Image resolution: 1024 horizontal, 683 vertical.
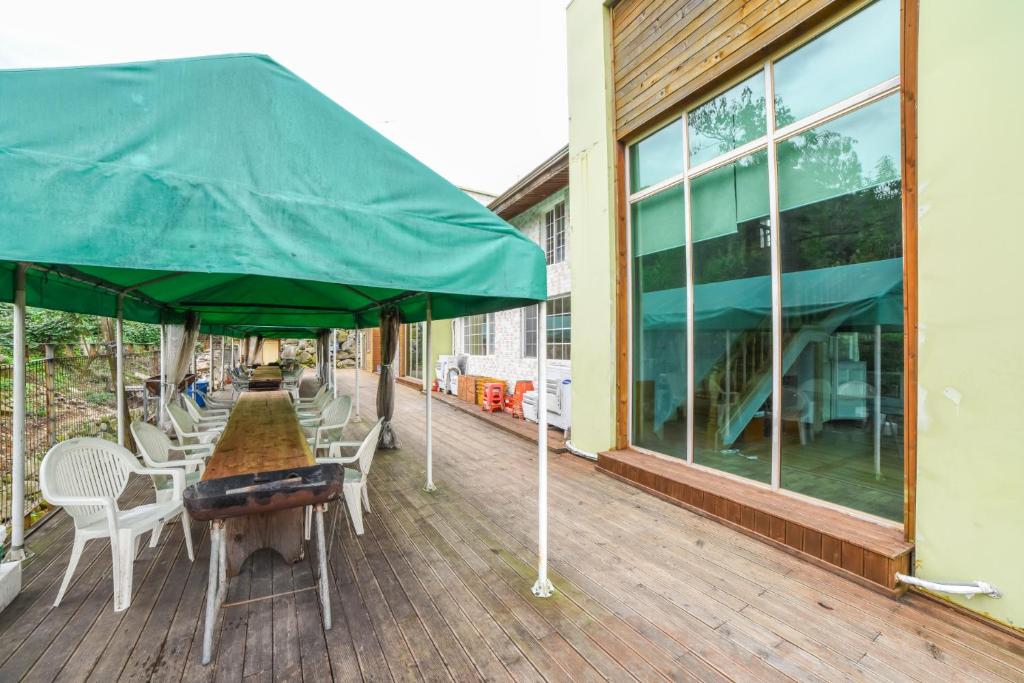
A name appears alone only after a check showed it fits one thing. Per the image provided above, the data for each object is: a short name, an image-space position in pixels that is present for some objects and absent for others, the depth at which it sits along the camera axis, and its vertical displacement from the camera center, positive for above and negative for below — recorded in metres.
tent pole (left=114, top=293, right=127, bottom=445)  3.78 -0.24
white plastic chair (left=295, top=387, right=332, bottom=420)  6.42 -1.10
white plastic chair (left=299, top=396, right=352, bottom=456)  4.73 -0.89
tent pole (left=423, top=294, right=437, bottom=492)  4.29 -0.48
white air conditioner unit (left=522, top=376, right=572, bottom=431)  6.39 -0.94
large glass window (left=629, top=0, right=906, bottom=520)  2.91 +0.54
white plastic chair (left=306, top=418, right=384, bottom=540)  3.12 -1.07
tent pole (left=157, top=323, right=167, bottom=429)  5.82 -0.29
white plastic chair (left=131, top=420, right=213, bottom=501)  3.17 -0.88
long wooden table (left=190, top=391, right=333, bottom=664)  2.04 -0.90
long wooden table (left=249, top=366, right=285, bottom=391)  7.82 -0.80
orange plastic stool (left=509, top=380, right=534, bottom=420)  8.06 -1.05
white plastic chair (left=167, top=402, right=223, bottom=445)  4.39 -0.94
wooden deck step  2.55 -1.30
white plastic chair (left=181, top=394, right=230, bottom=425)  5.57 -1.05
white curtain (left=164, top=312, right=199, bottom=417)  5.77 -0.10
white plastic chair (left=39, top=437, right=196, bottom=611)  2.29 -0.90
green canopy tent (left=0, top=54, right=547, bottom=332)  1.45 +0.62
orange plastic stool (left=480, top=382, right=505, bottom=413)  8.77 -1.16
